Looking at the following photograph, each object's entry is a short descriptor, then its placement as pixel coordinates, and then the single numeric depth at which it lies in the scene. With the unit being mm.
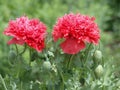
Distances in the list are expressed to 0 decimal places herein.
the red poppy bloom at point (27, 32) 1130
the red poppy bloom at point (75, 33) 1106
